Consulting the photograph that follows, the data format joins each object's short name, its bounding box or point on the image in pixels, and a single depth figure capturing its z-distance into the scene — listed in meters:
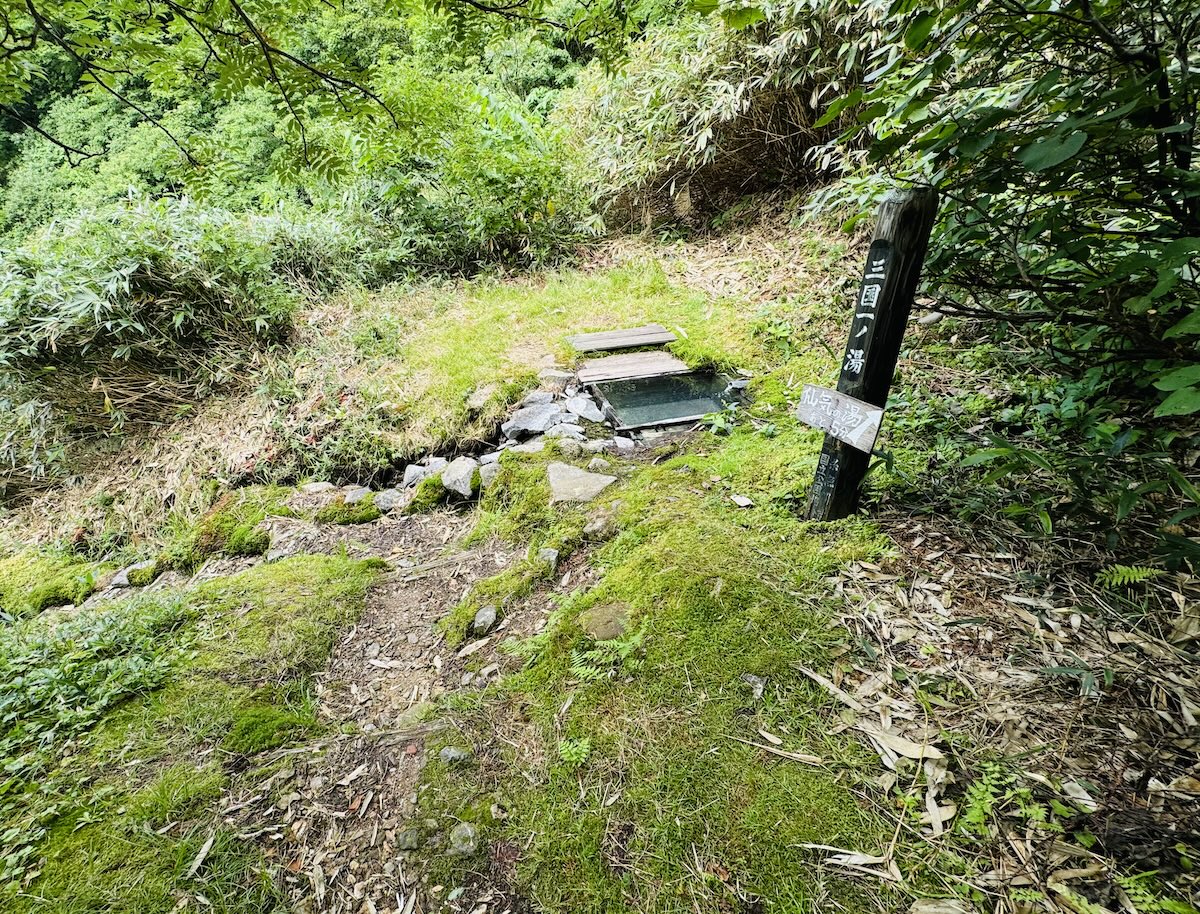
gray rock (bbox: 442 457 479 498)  3.59
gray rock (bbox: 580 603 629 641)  2.11
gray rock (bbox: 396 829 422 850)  1.62
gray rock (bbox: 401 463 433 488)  3.96
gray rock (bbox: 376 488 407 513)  3.77
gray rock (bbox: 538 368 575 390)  4.41
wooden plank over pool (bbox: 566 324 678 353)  4.84
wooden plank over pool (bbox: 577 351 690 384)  4.38
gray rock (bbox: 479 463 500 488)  3.54
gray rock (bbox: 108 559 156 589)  3.70
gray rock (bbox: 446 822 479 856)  1.58
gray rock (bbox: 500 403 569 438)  3.96
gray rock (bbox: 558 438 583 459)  3.49
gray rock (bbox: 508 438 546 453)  3.59
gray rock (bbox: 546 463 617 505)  3.05
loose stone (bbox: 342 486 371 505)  3.85
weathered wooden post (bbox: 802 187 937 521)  1.89
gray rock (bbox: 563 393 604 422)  3.95
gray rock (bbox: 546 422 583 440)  3.74
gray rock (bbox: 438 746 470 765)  1.82
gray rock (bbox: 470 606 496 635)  2.41
